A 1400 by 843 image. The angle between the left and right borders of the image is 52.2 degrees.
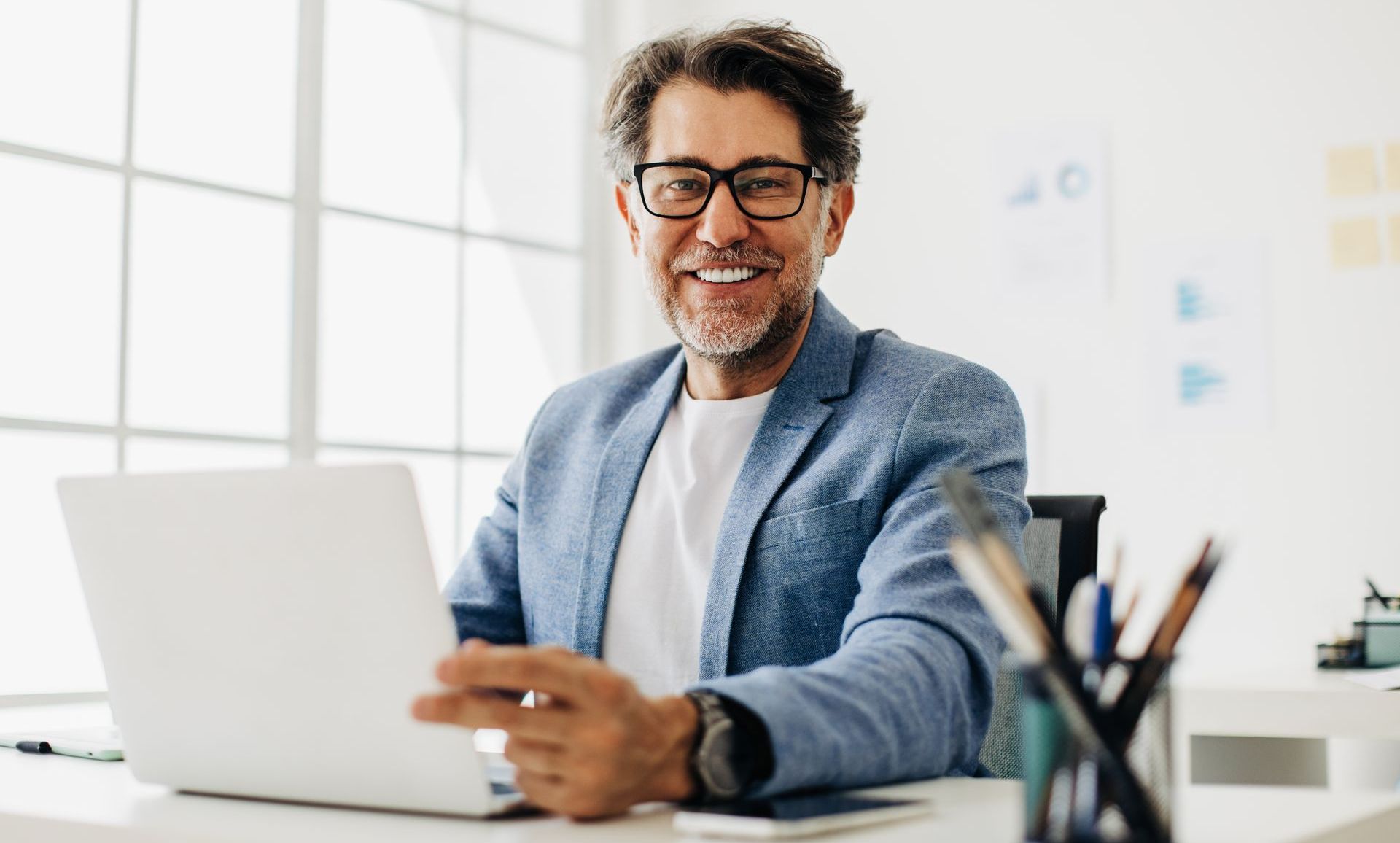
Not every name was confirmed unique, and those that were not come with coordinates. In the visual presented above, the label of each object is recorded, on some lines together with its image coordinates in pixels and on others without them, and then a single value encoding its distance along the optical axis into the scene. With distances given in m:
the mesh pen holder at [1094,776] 0.67
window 2.78
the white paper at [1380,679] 1.96
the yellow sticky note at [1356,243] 2.90
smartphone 0.76
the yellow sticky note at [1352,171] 2.92
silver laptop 0.80
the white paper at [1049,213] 3.28
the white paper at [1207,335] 3.03
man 1.24
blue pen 0.70
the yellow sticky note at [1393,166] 2.89
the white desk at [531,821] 0.79
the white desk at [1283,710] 1.88
